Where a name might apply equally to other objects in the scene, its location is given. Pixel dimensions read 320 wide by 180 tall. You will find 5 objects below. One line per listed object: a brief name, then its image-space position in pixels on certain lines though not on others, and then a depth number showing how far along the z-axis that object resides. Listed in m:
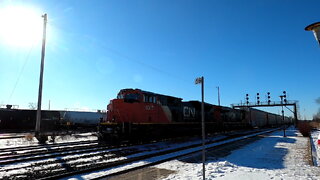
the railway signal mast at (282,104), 46.97
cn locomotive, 13.01
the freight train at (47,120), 28.88
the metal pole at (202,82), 4.55
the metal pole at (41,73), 18.43
